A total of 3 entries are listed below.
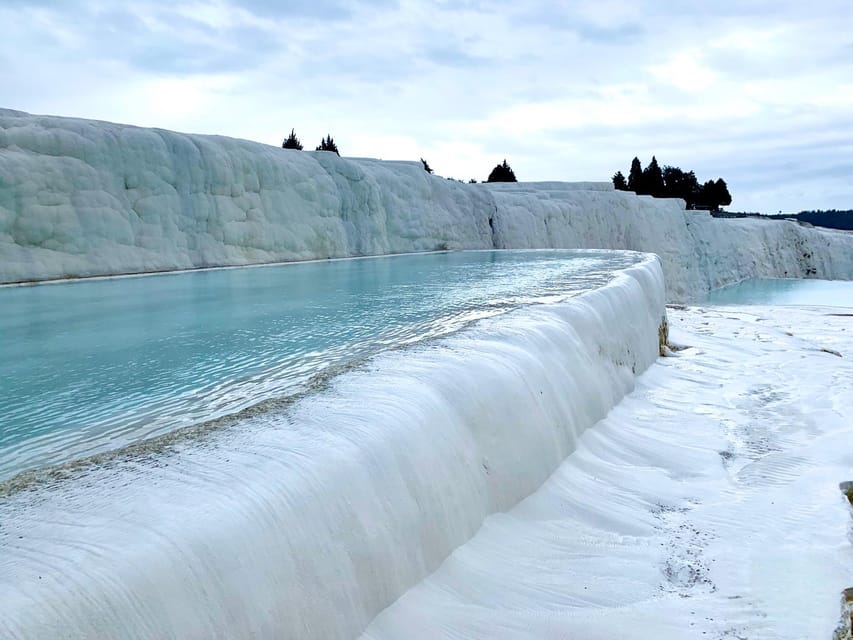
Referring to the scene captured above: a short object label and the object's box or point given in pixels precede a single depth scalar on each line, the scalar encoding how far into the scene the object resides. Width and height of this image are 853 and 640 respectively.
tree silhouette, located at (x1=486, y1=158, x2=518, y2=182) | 34.00
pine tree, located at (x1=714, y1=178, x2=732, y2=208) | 42.62
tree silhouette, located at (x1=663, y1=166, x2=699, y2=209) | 41.12
